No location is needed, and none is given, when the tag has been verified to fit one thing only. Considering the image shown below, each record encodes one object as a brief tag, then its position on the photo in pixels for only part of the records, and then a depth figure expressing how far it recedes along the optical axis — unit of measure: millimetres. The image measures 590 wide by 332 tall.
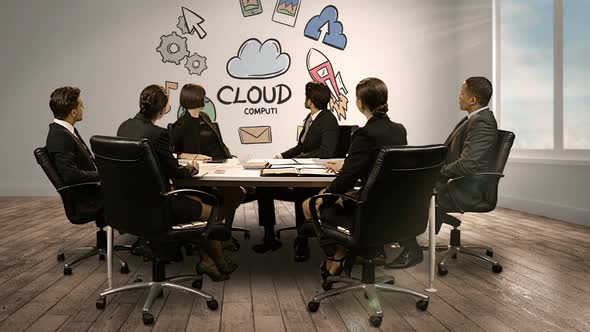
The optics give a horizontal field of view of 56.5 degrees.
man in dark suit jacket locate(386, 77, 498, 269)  3752
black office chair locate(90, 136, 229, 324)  2680
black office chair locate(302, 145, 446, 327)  2584
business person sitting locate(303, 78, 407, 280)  2734
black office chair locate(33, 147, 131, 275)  3637
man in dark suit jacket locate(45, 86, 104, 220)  3645
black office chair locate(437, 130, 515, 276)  3770
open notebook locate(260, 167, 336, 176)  3098
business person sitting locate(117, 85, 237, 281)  2936
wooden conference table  3051
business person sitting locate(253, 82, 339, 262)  4473
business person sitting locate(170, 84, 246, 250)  4484
